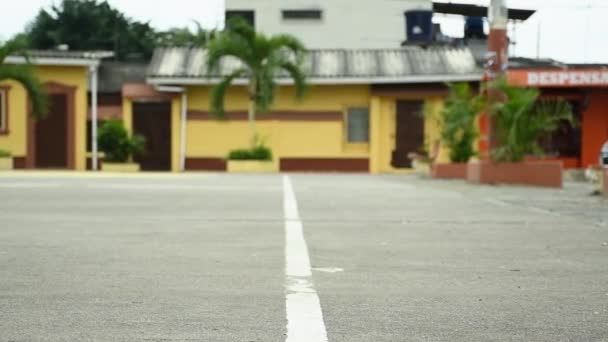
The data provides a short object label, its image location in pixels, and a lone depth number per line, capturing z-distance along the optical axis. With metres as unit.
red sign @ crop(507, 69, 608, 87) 34.75
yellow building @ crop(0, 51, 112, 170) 38.50
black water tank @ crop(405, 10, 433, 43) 48.56
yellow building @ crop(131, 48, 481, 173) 38.84
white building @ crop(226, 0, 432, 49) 52.41
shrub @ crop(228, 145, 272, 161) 35.12
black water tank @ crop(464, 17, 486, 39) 47.22
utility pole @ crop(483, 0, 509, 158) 23.09
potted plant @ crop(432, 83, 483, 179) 25.80
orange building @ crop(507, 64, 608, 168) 34.94
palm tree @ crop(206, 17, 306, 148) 34.50
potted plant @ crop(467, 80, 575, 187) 22.77
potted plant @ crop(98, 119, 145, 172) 36.38
